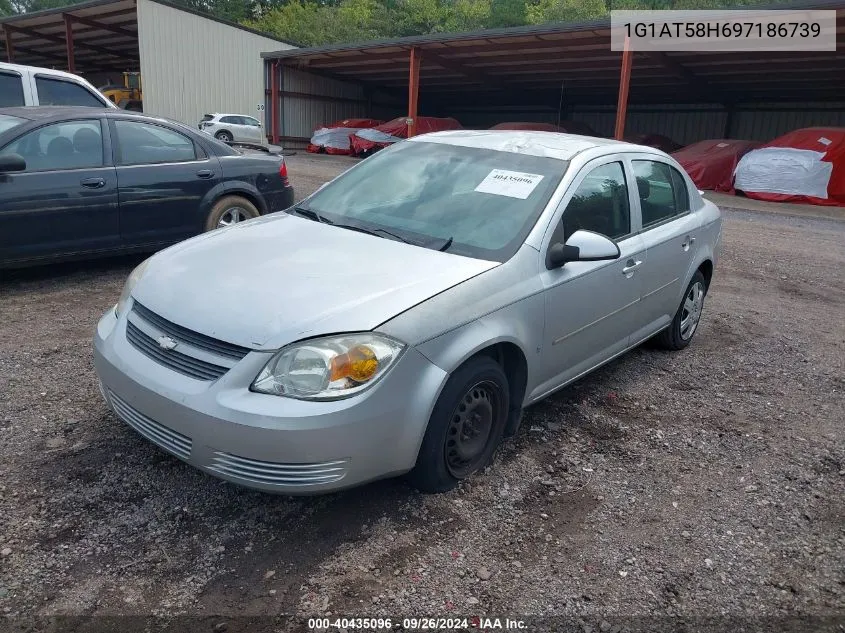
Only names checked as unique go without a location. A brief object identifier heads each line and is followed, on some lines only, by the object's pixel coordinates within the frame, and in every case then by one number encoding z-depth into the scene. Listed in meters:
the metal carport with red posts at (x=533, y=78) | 18.41
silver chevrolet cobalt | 2.55
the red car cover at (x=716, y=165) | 18.11
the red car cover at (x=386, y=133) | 24.70
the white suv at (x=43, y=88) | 8.59
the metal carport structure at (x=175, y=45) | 23.33
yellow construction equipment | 28.38
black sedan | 5.42
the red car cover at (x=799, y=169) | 16.02
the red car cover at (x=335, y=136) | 25.64
